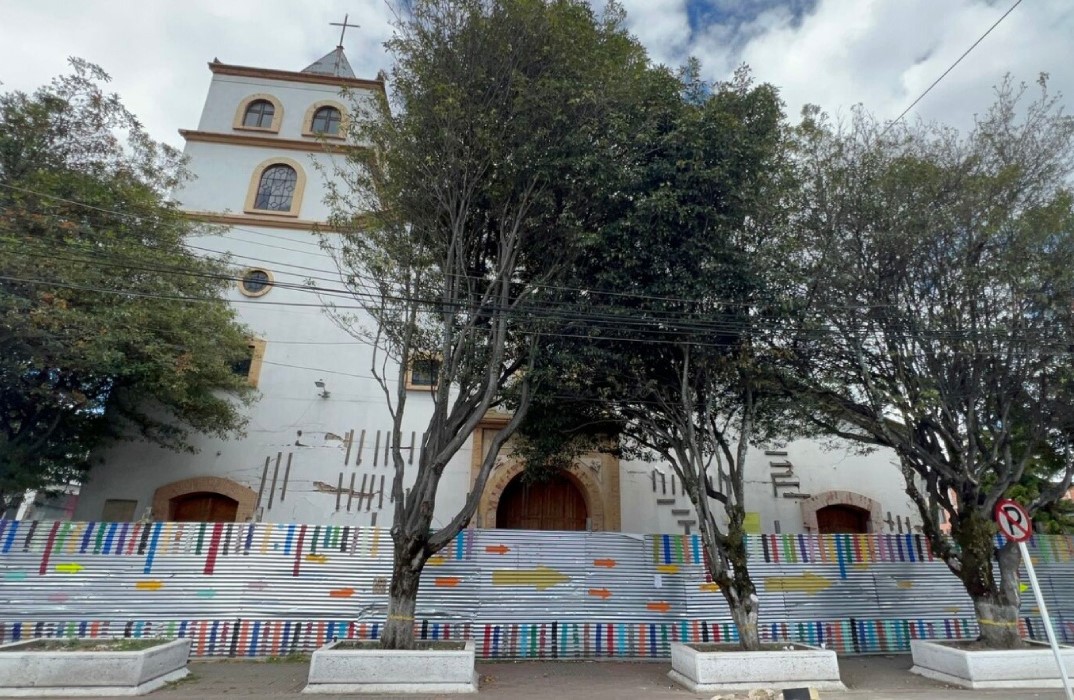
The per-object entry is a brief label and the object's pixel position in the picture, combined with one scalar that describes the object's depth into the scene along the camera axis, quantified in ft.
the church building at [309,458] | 42.50
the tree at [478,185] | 27.25
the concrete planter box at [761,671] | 24.25
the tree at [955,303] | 27.78
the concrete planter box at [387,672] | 22.72
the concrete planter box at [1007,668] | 25.30
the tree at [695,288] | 26.66
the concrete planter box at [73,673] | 21.29
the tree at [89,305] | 31.65
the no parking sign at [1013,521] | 21.40
